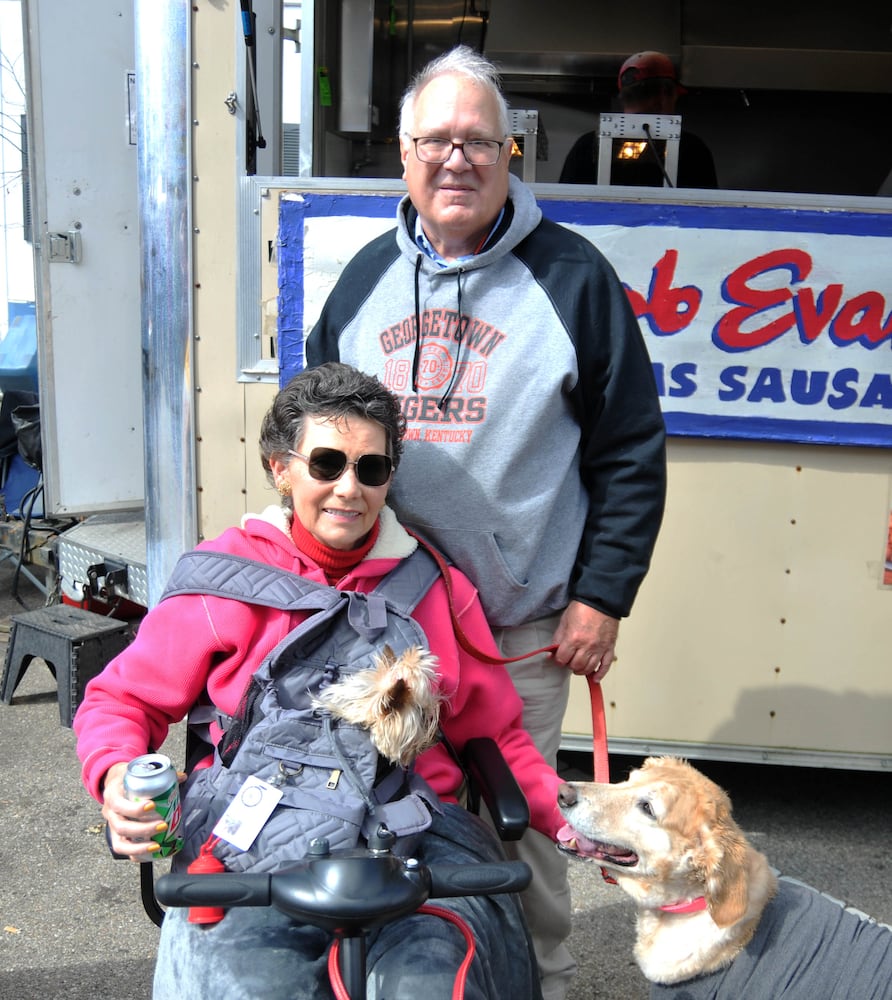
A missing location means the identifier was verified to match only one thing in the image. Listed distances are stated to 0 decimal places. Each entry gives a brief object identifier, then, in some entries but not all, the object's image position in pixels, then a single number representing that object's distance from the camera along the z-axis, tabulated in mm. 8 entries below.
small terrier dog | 1596
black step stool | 4301
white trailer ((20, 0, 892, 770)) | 3279
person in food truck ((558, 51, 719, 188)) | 3926
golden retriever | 1969
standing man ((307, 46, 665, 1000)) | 2141
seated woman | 1524
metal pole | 3348
